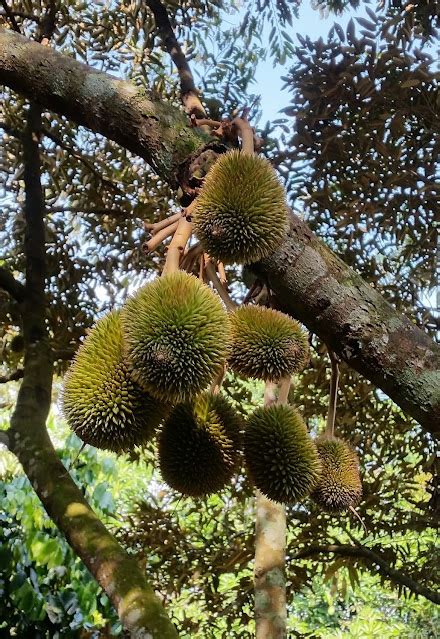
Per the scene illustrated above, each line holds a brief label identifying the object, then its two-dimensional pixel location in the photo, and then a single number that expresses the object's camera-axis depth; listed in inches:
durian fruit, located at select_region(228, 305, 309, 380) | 48.4
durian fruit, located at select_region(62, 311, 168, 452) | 44.7
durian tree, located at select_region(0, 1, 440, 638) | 45.7
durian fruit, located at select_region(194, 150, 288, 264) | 45.5
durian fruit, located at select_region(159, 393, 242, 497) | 48.2
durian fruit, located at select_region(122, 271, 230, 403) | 42.0
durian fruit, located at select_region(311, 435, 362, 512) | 54.3
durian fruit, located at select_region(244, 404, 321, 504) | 50.1
